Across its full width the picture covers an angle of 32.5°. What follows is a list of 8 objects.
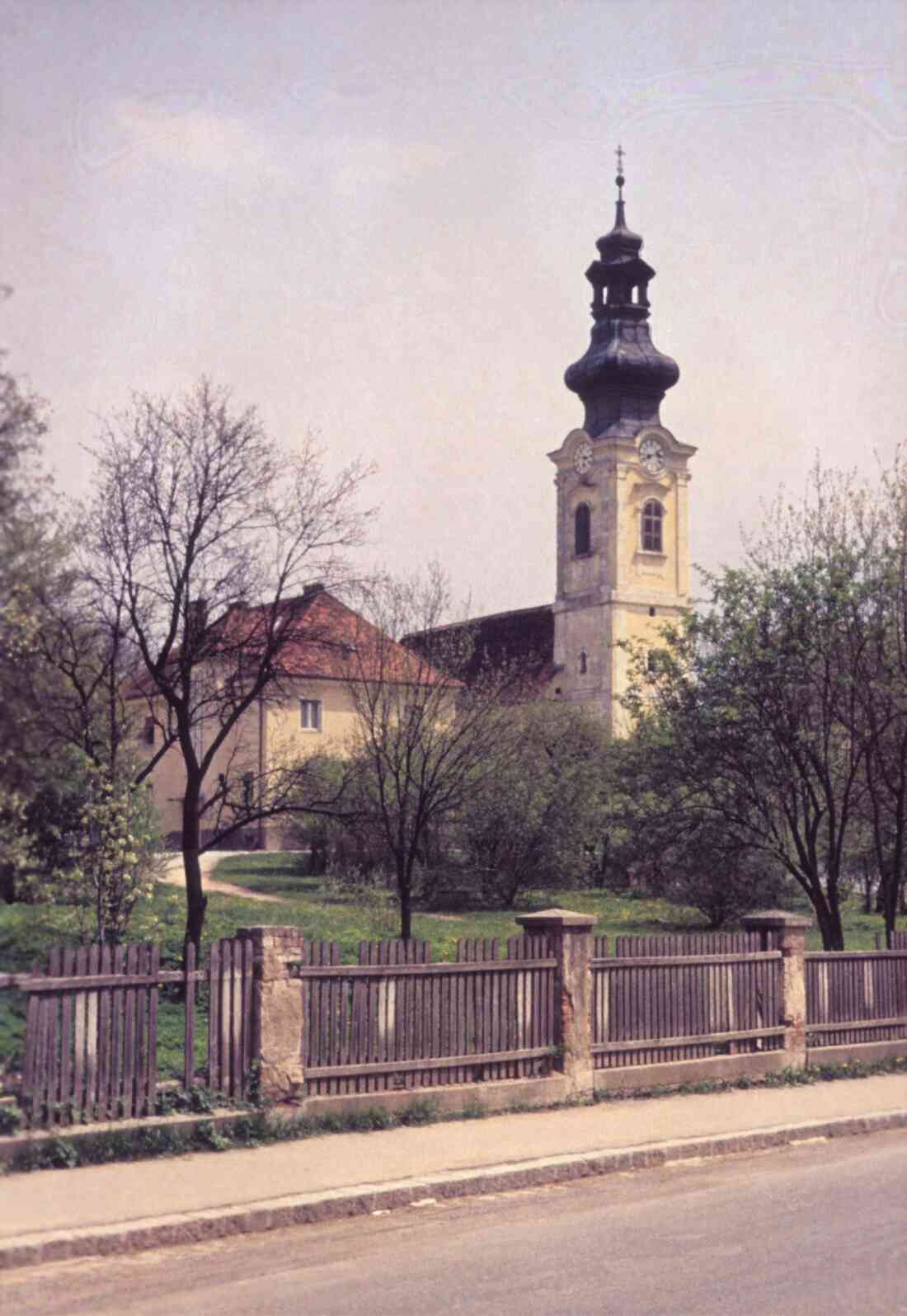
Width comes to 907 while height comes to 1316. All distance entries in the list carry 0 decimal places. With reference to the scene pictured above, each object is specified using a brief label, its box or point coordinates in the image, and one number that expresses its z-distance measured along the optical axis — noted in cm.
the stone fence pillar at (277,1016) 1131
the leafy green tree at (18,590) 1928
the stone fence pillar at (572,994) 1344
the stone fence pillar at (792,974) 1564
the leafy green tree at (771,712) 2303
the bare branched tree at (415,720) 2956
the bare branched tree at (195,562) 2314
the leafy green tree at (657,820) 2506
